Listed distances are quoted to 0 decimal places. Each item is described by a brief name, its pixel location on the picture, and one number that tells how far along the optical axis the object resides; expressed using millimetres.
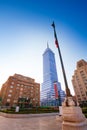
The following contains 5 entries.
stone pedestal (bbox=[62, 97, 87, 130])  3426
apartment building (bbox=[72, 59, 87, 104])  49866
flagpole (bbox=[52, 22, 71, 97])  4427
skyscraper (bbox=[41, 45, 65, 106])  84422
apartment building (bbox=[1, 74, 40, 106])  38087
